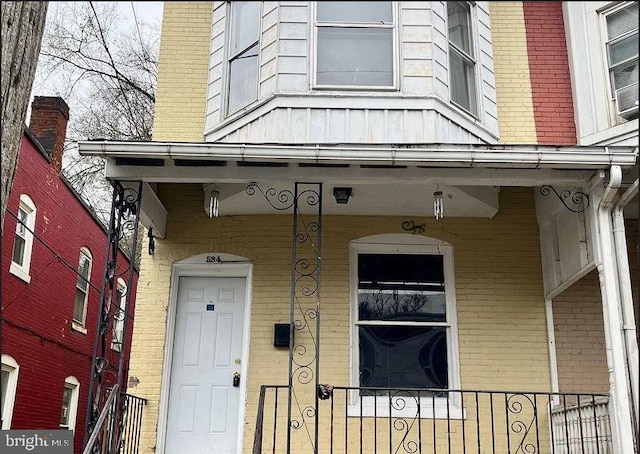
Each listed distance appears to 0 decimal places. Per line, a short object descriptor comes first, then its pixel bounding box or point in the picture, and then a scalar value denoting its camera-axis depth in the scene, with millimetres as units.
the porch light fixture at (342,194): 6121
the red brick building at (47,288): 9617
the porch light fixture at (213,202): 5989
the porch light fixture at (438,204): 5848
